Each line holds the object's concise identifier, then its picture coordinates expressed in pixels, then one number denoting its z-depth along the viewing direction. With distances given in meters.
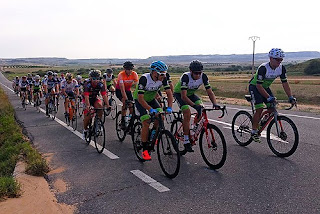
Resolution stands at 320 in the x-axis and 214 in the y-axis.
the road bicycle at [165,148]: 6.08
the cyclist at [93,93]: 8.89
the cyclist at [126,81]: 9.77
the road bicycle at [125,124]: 8.90
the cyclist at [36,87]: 19.09
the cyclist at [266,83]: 7.38
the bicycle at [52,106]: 15.09
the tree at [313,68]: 81.64
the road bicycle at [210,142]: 6.46
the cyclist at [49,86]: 15.84
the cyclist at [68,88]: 12.90
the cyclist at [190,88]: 6.86
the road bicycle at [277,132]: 7.21
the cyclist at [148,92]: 6.50
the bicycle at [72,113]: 12.24
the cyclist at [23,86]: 20.86
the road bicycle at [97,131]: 8.63
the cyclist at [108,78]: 15.34
